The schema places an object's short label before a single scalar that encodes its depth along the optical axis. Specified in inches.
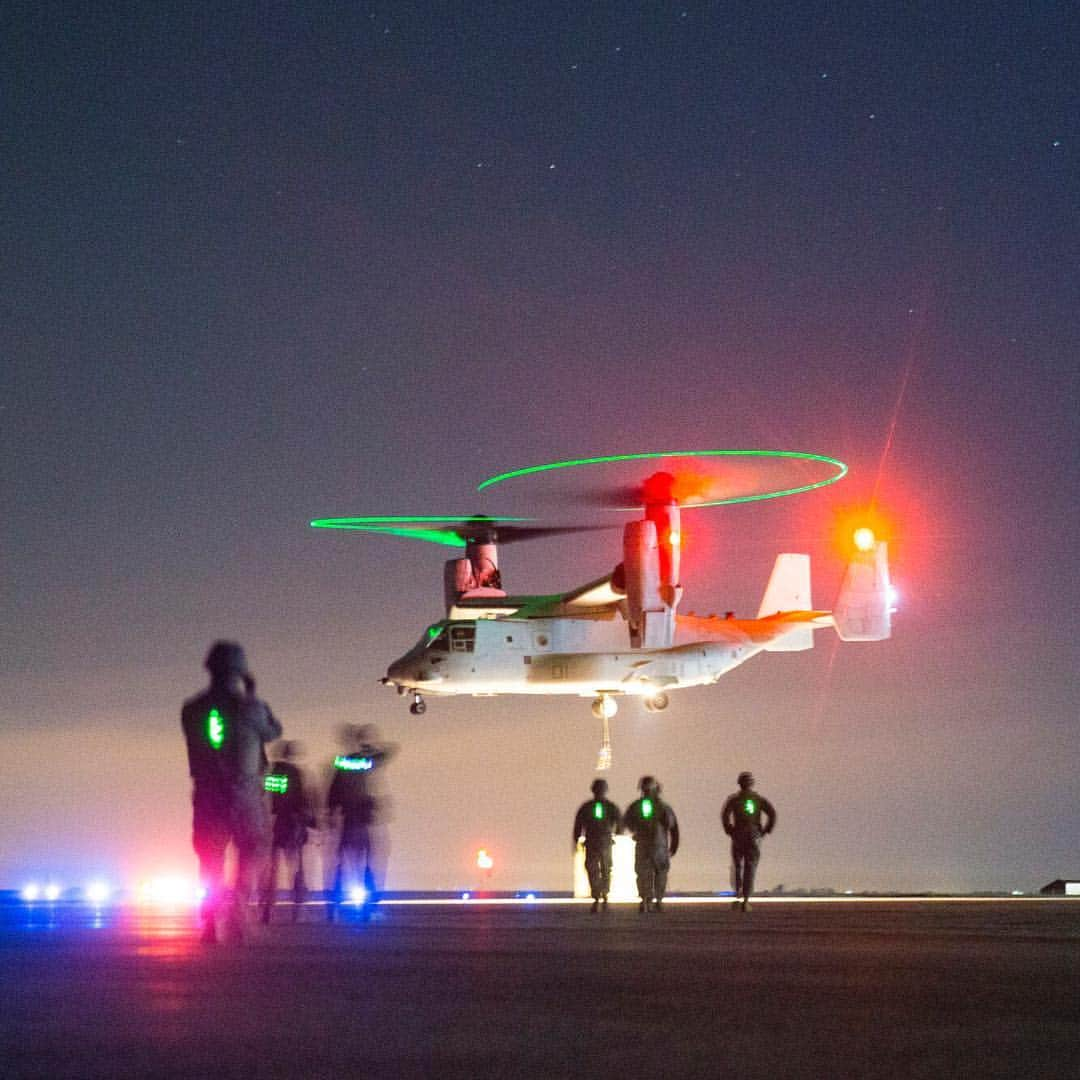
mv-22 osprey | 1867.6
